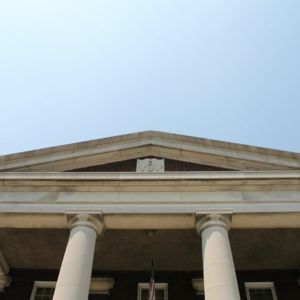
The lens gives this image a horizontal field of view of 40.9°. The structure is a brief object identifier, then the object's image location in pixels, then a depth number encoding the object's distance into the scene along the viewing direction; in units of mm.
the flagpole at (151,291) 15892
